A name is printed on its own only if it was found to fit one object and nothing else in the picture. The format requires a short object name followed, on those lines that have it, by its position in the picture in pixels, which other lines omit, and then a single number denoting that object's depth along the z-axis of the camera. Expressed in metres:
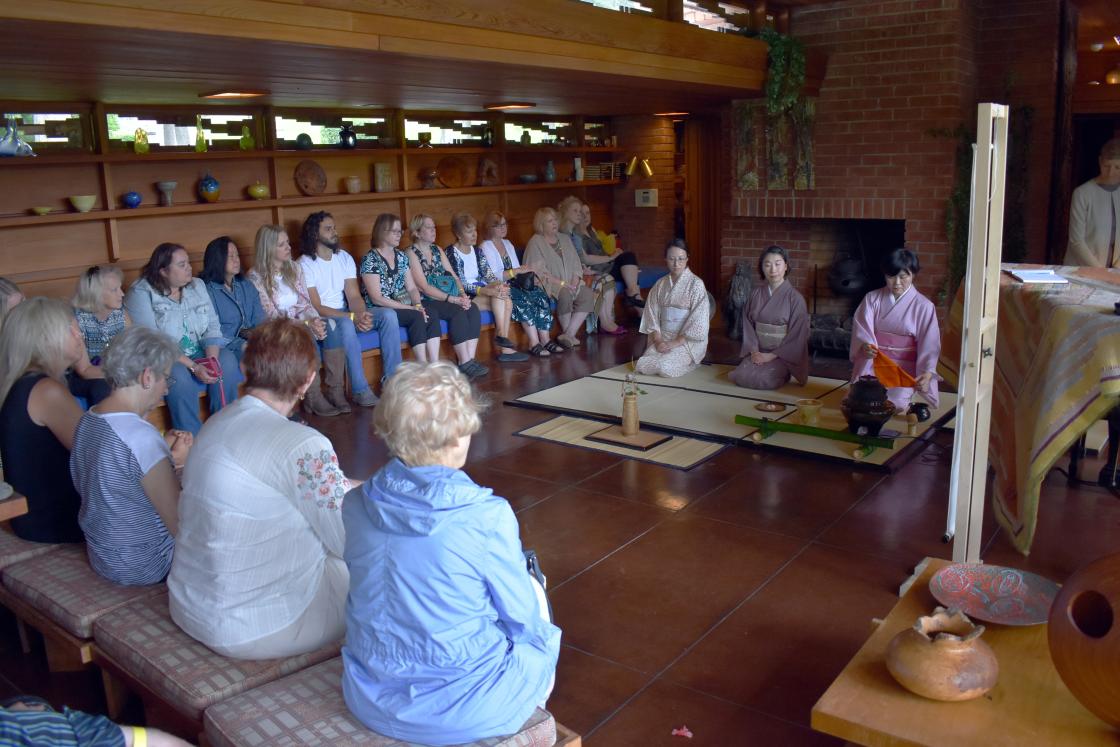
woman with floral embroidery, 2.34
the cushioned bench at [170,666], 2.28
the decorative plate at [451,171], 8.44
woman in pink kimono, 5.29
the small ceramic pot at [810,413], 5.22
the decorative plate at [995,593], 2.44
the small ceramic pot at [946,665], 2.08
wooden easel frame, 3.04
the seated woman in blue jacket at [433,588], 1.92
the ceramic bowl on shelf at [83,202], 5.87
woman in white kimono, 6.69
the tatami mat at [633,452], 4.93
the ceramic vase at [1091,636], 1.88
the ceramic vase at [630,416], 5.29
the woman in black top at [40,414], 2.97
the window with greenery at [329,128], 7.26
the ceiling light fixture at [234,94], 6.04
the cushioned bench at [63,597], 2.66
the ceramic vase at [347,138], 7.49
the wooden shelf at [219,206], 5.68
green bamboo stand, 4.80
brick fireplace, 7.52
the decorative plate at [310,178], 7.26
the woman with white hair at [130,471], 2.68
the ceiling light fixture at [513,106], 7.88
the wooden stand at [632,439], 5.15
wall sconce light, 9.94
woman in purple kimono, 6.21
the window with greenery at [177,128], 6.30
